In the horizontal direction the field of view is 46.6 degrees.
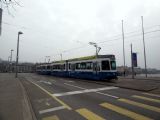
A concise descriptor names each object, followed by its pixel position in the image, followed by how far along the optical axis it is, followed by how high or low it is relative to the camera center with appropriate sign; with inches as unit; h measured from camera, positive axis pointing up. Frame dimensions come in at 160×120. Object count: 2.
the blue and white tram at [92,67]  975.6 +27.1
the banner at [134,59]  1291.8 +89.4
